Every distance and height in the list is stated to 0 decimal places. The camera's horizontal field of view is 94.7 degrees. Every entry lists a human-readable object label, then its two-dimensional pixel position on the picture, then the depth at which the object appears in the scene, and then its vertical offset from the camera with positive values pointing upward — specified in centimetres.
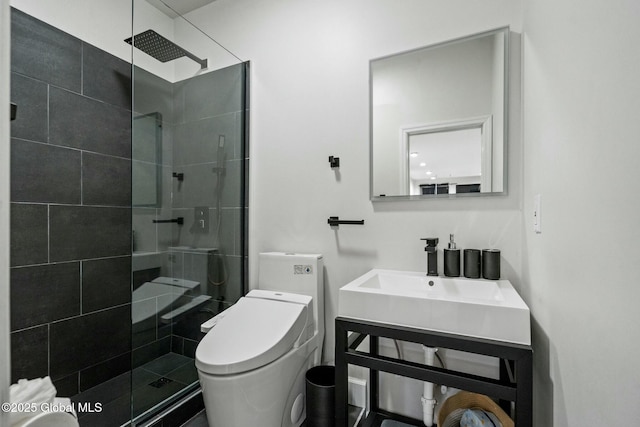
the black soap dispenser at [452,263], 132 -22
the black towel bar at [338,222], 160 -5
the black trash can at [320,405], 139 -91
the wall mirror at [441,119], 135 +46
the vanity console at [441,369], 88 -53
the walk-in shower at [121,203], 152 +6
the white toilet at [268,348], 119 -60
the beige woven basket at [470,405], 114 -81
